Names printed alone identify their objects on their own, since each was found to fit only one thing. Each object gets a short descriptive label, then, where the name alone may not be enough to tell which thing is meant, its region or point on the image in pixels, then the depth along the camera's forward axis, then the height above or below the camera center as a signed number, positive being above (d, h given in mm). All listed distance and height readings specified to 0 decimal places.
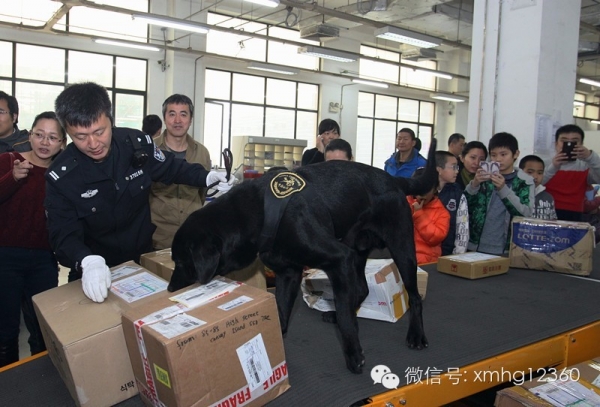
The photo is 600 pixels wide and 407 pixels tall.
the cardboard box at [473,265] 2717 -515
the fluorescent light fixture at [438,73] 12047 +2621
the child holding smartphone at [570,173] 3664 +57
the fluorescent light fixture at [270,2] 7277 +2521
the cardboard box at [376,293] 1998 -538
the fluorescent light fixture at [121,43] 9470 +2336
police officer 1603 -92
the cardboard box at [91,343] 1306 -513
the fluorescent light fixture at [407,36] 8555 +2523
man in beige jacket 2678 -148
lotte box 2857 -402
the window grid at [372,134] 15320 +1179
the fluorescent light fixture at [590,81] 10761 +2267
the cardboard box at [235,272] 1881 -432
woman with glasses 2074 -329
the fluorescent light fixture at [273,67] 11430 +2415
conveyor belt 1425 -625
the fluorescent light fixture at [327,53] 10617 +2605
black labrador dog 1529 -219
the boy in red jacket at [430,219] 2822 -268
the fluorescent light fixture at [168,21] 8023 +2381
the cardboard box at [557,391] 1473 -673
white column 4617 +1100
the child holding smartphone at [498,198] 3121 -137
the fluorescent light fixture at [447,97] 14916 +2466
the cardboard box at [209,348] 1180 -481
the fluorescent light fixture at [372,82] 13086 +2450
